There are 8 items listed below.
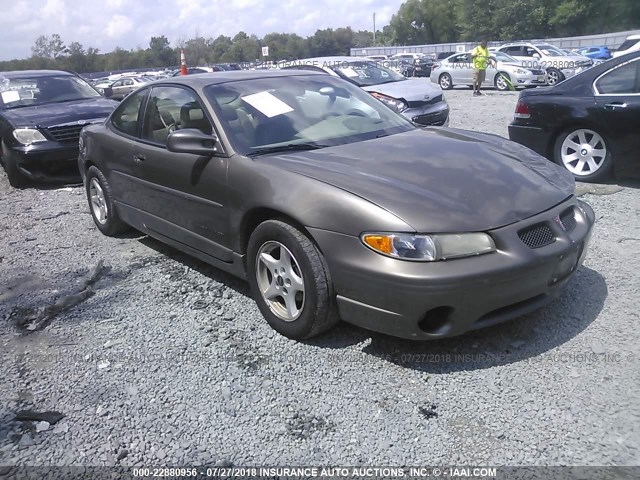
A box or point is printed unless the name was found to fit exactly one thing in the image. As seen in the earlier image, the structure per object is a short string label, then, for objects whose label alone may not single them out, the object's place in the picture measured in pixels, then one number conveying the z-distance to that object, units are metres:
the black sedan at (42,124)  7.47
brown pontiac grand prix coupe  2.77
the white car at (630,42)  17.22
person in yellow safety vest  17.02
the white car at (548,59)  19.72
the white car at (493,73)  18.87
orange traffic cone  17.73
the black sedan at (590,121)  5.84
